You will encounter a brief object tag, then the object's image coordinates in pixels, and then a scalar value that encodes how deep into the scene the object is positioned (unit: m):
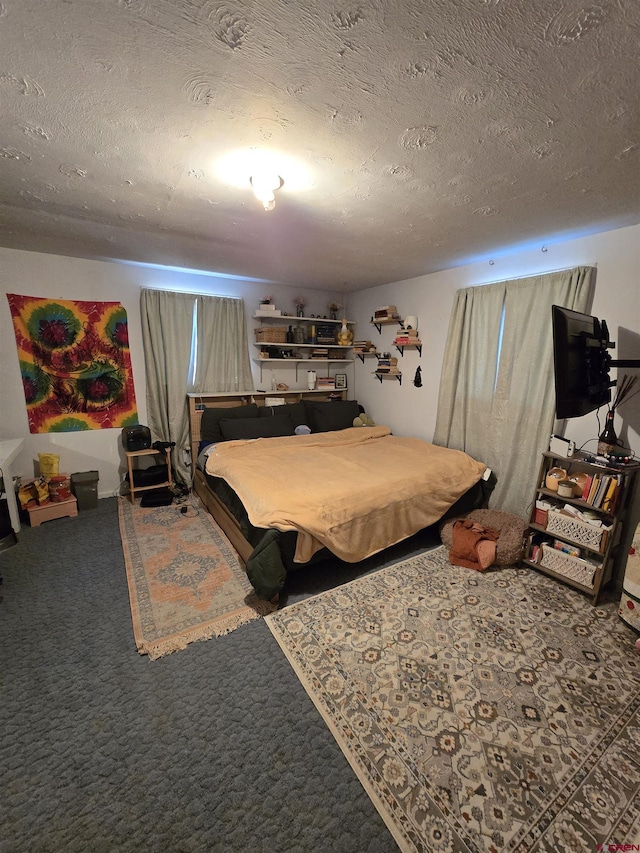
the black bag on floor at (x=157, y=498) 3.35
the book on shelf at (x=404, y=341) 3.73
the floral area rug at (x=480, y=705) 1.13
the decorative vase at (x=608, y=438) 2.17
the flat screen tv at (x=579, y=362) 1.80
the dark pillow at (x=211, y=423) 3.71
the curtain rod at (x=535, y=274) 2.36
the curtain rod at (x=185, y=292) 3.52
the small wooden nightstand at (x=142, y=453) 3.34
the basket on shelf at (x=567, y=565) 2.15
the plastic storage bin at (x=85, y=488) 3.25
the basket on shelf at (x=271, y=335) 4.11
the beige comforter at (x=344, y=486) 2.12
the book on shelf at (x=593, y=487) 2.12
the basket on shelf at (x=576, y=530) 2.11
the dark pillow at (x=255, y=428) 3.59
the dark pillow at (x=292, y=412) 4.06
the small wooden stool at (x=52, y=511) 2.94
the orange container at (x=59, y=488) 3.09
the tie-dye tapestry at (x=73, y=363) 3.11
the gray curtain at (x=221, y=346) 3.82
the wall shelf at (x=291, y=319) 4.15
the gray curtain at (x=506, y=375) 2.62
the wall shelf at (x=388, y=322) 3.98
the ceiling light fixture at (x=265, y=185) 1.57
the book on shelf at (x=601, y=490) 2.07
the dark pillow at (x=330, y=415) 4.18
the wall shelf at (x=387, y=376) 4.11
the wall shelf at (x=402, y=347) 3.79
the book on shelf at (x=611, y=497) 2.04
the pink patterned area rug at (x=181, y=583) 1.86
